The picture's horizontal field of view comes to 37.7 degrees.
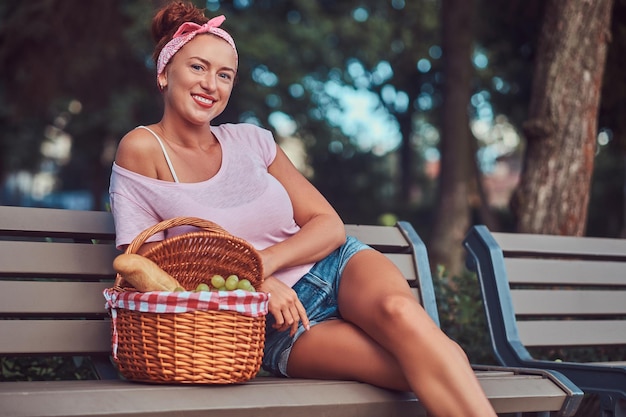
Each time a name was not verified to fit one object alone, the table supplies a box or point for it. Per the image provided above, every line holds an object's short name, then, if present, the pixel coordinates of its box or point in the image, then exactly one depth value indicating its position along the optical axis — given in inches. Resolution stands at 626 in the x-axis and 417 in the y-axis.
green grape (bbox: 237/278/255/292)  106.7
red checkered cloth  100.3
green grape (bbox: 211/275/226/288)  106.5
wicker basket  101.7
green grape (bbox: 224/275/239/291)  105.7
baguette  100.4
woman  113.1
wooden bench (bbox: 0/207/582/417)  98.2
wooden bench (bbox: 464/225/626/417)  156.6
